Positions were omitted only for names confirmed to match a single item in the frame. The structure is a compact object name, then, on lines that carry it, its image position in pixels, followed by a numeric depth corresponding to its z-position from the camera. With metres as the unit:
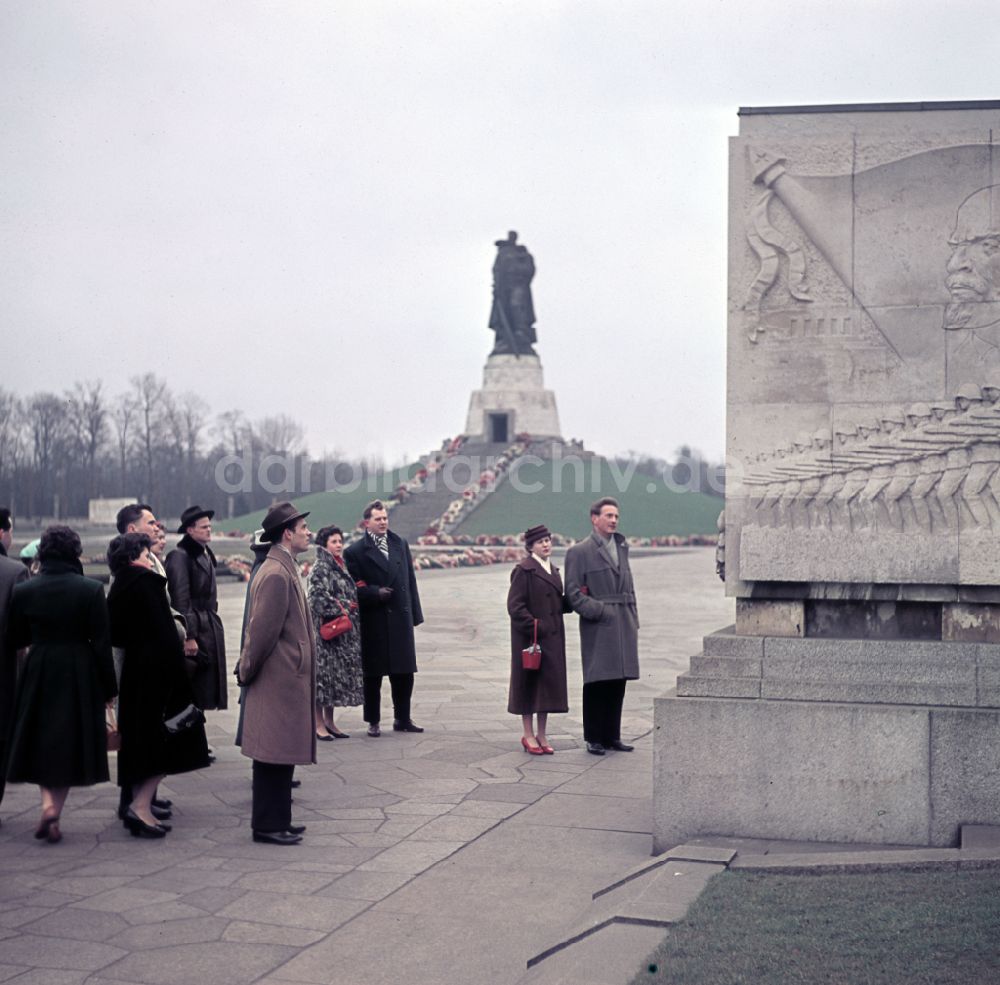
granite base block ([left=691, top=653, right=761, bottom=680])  5.93
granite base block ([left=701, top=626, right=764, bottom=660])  6.01
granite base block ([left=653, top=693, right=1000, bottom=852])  5.51
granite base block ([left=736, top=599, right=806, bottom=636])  6.14
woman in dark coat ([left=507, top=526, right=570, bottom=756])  8.40
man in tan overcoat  6.19
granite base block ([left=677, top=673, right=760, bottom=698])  5.86
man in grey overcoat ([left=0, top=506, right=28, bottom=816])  6.76
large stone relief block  5.90
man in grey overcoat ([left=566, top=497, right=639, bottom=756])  8.42
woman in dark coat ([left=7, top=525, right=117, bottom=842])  6.34
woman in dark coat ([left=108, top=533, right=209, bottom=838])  6.42
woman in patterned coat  8.80
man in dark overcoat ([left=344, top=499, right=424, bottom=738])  9.27
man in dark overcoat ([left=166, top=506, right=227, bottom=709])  7.91
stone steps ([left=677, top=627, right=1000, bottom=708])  5.68
